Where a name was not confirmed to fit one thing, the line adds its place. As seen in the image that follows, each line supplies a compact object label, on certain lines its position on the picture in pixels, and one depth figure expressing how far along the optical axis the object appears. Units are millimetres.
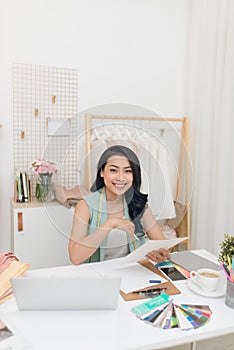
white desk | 959
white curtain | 2543
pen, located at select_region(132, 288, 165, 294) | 1250
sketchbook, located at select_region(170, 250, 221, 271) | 1499
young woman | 1378
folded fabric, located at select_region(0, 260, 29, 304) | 1192
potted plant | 1220
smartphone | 1385
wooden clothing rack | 1484
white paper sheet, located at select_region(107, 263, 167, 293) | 1299
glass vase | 2018
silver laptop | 1073
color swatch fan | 1062
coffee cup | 1257
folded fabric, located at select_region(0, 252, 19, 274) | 1326
